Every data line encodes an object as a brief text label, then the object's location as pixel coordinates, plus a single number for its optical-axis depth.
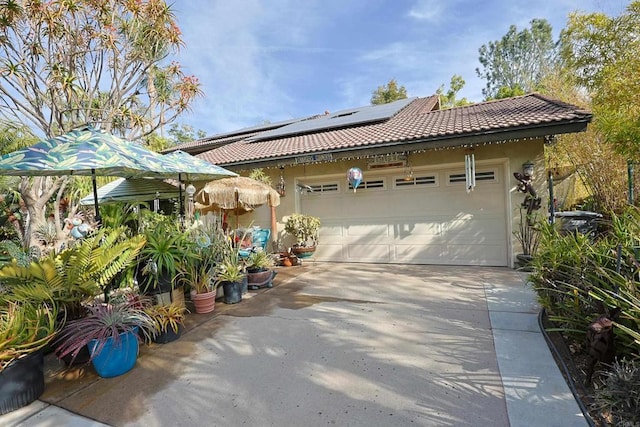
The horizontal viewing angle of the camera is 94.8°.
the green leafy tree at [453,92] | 22.87
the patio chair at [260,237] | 7.71
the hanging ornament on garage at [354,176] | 7.50
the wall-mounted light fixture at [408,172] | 7.61
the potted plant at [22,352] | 2.38
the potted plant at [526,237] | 6.28
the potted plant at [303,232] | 8.10
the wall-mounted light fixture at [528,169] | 6.29
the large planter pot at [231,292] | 4.88
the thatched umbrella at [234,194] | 6.81
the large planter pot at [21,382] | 2.38
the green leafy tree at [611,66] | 4.31
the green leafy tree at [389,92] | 23.80
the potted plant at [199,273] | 4.40
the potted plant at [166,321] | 3.39
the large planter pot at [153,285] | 4.14
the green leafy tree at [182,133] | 27.27
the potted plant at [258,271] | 5.66
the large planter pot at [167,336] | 3.50
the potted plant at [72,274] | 2.83
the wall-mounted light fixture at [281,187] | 8.87
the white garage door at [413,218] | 7.05
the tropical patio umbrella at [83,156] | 3.09
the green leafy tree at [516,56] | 26.64
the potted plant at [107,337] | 2.73
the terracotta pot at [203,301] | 4.40
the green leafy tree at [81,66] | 7.34
